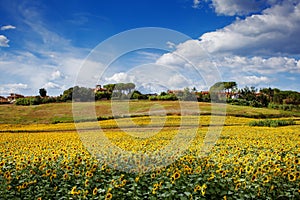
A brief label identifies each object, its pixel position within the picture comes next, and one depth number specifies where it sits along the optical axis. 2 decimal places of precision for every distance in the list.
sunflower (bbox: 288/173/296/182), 5.28
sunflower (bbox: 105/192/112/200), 4.46
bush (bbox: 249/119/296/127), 24.87
